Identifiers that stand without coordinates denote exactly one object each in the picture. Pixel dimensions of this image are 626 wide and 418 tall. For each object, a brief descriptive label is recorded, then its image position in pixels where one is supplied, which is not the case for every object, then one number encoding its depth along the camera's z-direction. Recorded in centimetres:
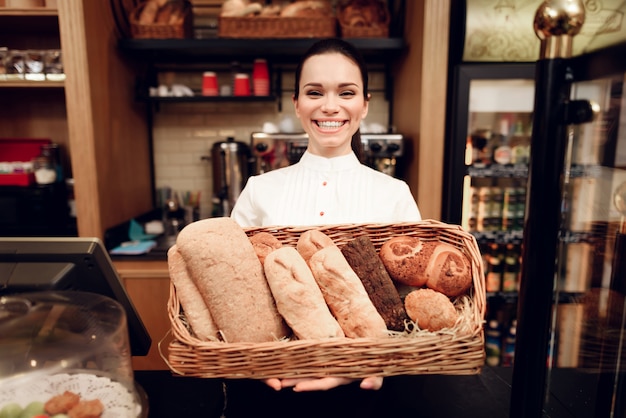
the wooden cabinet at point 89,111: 220
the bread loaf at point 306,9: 238
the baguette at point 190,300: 87
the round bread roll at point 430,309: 85
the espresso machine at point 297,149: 238
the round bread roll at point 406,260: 94
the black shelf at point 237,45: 238
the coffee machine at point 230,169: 265
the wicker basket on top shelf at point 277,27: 238
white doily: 62
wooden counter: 232
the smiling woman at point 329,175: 126
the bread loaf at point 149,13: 243
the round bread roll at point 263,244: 96
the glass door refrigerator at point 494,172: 222
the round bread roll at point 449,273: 91
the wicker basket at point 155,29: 241
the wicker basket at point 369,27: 240
